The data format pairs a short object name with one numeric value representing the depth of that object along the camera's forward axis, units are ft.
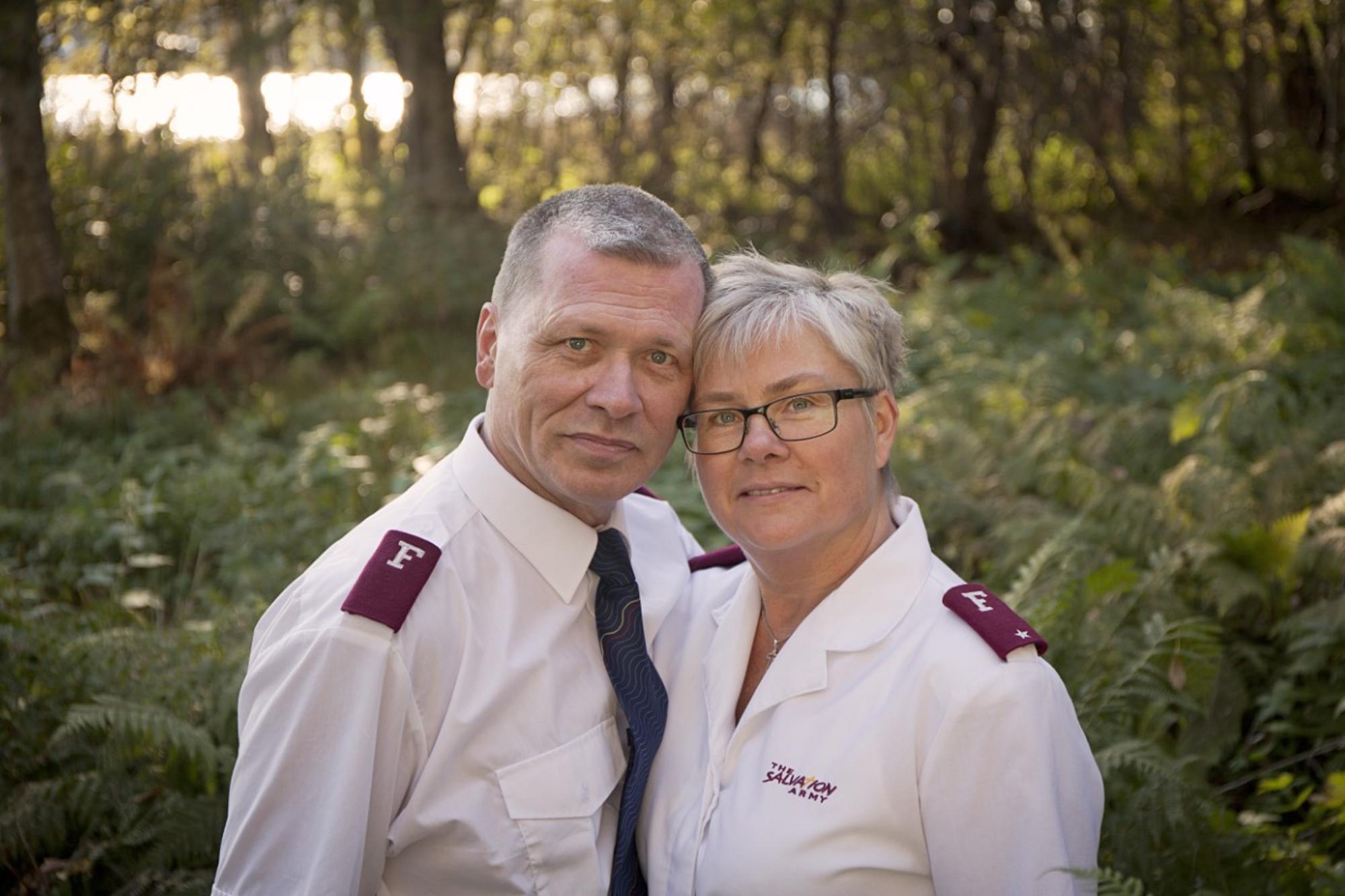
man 7.77
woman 7.50
